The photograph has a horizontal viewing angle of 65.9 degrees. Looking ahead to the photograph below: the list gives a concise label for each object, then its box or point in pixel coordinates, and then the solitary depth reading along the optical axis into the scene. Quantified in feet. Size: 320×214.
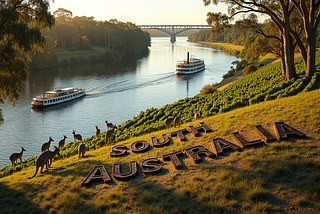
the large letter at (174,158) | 44.11
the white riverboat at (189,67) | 323.02
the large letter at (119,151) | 54.09
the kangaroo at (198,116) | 77.29
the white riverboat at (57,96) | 183.21
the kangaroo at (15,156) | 69.92
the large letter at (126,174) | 42.42
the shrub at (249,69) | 204.88
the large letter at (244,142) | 46.50
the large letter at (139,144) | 53.98
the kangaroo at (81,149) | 59.76
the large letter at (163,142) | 54.75
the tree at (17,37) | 58.44
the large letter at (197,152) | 45.32
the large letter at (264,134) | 47.06
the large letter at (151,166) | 43.21
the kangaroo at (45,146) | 64.80
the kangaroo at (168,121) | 70.59
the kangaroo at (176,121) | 70.48
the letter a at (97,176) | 42.08
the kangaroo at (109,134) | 71.92
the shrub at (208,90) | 166.85
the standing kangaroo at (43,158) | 49.27
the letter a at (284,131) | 46.98
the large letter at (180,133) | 57.29
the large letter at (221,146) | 46.55
